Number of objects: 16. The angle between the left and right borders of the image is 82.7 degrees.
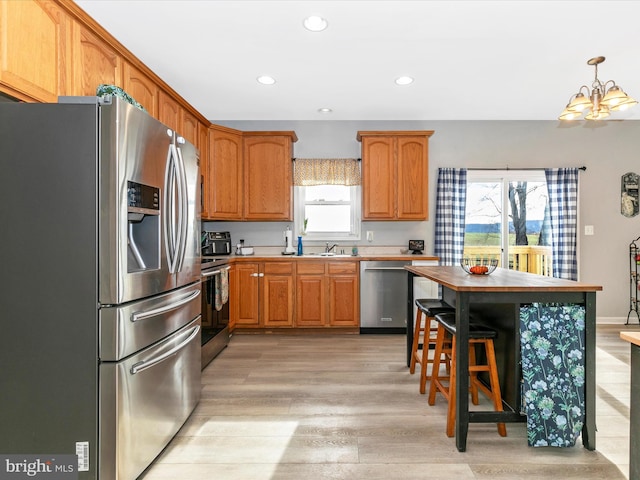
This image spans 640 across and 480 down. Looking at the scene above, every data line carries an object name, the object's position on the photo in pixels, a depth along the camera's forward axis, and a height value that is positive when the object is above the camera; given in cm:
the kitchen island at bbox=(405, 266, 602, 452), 189 -42
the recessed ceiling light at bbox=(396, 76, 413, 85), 350 +153
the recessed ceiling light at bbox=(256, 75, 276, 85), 349 +154
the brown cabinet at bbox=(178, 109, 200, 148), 373 +117
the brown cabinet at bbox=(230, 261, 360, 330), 427 -68
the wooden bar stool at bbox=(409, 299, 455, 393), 260 -70
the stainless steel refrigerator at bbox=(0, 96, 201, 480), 152 -19
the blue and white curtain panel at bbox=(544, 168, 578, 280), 468 +22
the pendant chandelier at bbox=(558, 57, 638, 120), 256 +97
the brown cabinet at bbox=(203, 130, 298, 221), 450 +78
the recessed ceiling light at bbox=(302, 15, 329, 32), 253 +152
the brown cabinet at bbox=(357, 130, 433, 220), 450 +78
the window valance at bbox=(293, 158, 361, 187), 479 +88
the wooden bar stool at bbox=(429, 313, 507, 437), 203 -76
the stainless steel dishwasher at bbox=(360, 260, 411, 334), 425 -70
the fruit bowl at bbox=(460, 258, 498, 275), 247 -20
